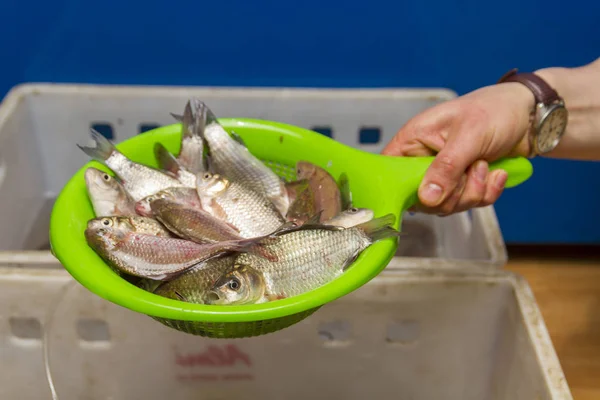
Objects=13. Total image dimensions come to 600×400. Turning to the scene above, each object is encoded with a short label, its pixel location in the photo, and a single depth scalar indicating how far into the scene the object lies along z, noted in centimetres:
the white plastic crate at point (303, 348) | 79
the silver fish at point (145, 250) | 61
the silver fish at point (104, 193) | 69
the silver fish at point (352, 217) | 65
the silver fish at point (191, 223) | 65
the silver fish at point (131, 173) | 72
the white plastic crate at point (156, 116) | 109
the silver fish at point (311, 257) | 61
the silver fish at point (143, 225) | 64
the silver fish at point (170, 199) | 69
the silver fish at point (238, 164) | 73
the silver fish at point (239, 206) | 68
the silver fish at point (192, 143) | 76
